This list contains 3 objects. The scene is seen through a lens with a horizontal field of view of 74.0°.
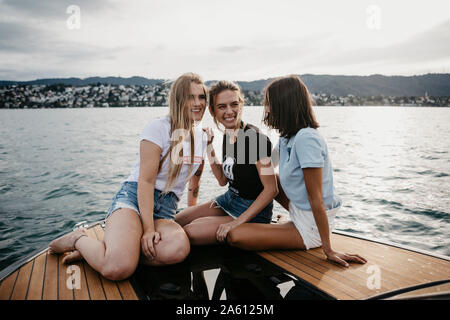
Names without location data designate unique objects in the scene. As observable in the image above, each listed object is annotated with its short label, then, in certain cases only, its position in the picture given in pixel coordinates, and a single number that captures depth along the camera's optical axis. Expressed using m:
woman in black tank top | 3.07
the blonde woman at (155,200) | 2.68
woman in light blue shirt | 2.65
